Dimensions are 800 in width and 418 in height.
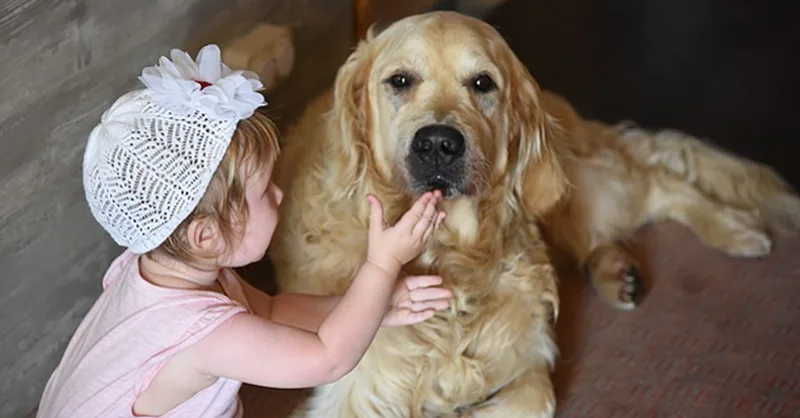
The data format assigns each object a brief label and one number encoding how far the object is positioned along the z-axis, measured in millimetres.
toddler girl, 1298
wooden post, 2059
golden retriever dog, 1532
